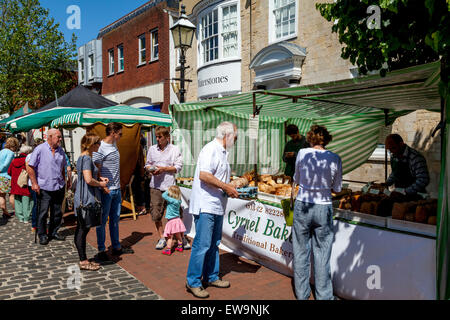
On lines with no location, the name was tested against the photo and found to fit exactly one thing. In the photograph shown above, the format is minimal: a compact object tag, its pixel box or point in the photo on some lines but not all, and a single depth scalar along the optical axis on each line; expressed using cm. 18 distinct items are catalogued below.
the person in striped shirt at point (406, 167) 434
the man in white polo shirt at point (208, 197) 369
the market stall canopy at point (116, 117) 747
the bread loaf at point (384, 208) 377
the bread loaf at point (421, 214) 333
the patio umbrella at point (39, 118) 895
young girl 538
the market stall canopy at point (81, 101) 934
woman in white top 361
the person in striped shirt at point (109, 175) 492
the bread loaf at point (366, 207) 380
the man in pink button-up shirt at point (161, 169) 574
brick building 1747
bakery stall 331
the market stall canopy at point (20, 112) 1046
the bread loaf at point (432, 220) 326
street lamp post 802
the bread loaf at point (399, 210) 348
